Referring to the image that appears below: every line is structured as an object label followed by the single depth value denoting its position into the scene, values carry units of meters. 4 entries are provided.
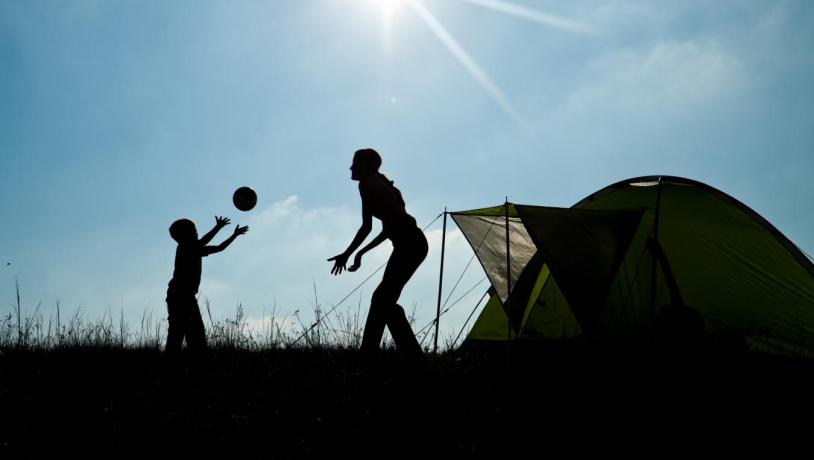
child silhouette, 6.57
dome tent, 6.00
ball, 7.79
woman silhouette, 5.47
